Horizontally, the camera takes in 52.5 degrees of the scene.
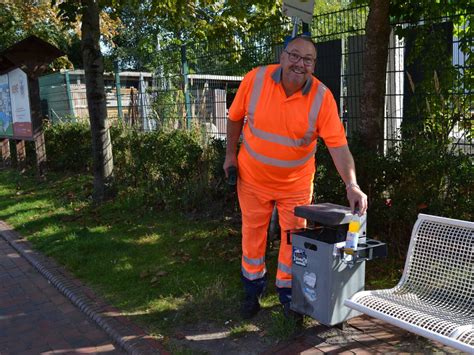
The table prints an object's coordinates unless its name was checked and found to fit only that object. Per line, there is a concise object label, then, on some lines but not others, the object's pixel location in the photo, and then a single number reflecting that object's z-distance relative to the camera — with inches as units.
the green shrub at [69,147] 423.8
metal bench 100.6
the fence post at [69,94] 520.1
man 124.3
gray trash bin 120.0
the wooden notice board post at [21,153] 465.1
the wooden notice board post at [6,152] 513.0
